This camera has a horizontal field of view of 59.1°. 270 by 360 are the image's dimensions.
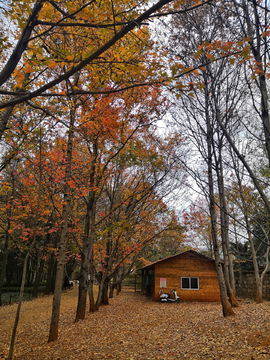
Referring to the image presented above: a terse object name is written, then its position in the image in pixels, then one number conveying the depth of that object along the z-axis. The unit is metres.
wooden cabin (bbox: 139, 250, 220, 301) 18.58
